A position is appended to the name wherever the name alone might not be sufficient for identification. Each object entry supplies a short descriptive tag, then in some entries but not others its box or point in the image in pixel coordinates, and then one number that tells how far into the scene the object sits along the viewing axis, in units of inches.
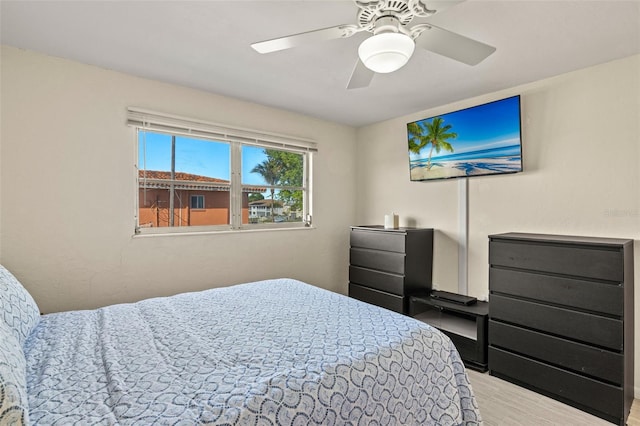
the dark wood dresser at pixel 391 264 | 122.9
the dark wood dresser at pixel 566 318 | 75.9
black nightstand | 100.1
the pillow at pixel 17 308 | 53.6
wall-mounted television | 105.4
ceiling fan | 54.0
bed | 39.4
